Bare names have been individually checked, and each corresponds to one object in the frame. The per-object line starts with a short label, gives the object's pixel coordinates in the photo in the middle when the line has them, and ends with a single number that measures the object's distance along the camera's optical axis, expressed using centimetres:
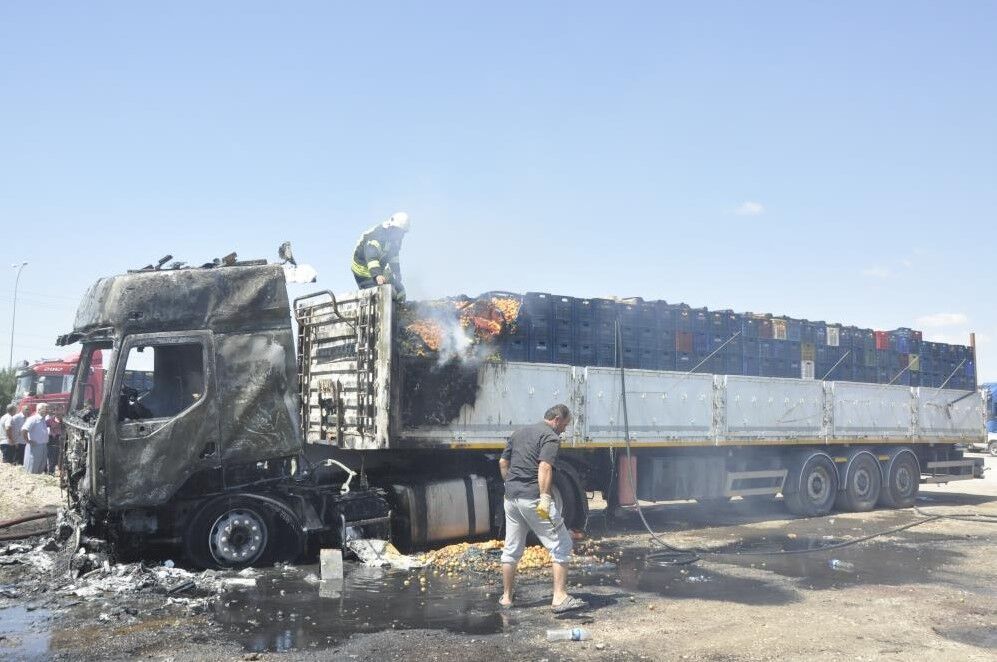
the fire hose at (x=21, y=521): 961
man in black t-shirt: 720
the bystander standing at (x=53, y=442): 1880
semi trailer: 829
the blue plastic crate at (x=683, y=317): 1276
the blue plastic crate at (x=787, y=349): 1430
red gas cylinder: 1181
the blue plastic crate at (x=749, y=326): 1377
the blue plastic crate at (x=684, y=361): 1267
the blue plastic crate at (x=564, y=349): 1123
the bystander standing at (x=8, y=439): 1898
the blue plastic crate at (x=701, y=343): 1298
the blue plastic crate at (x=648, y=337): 1221
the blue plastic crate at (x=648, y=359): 1216
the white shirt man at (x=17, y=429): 1905
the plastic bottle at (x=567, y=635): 627
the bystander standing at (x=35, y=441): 1695
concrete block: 849
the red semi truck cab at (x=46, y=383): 2084
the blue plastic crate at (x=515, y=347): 1056
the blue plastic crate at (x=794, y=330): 1446
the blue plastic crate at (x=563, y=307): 1130
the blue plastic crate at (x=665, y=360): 1238
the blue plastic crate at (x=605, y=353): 1166
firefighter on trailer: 1049
